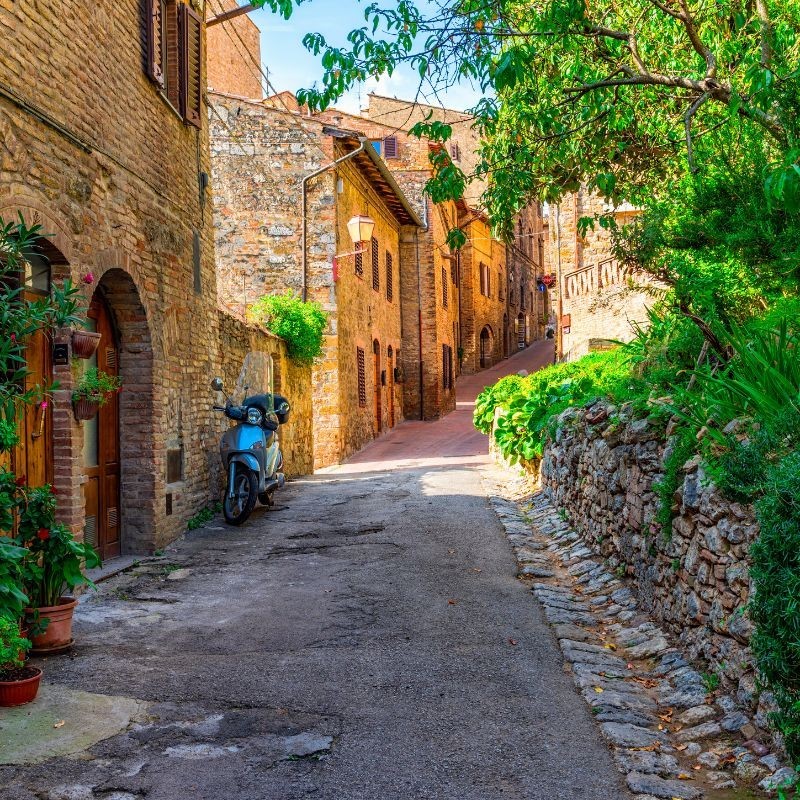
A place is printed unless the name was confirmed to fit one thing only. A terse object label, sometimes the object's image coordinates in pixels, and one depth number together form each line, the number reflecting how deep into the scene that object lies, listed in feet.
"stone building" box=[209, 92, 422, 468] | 56.24
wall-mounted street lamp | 54.24
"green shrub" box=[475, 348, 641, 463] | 33.99
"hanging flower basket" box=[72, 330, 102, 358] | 19.62
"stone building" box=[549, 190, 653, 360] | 61.72
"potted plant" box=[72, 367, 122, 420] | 20.02
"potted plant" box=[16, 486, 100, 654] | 14.65
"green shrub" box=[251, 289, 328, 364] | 48.32
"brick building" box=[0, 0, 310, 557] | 18.70
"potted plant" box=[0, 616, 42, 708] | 11.69
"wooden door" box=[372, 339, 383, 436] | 72.13
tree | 18.24
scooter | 30.01
